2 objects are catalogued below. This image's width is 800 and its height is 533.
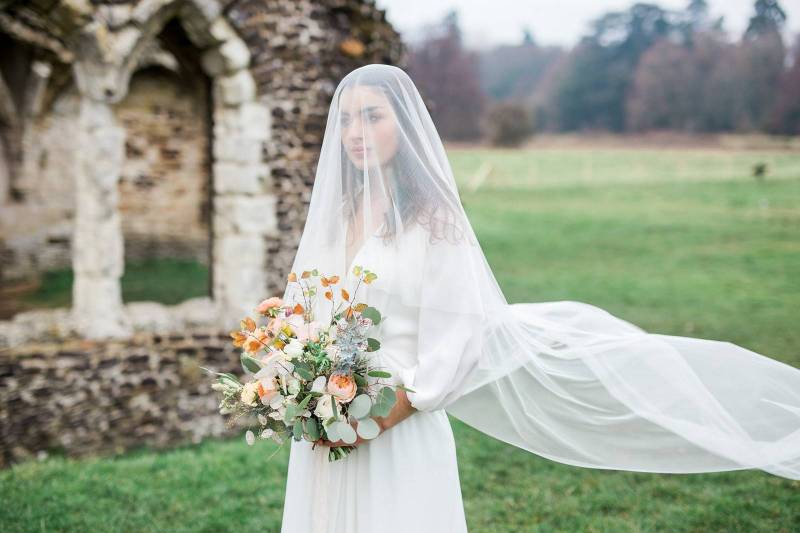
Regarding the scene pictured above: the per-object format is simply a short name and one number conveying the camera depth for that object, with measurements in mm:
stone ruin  5934
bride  2312
